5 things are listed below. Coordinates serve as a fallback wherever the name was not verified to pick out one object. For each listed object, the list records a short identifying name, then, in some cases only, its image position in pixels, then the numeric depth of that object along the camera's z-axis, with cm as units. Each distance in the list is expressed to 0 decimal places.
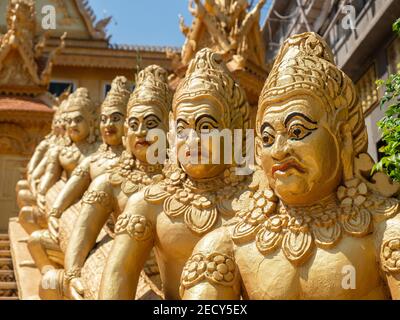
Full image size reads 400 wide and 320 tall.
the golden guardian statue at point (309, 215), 278
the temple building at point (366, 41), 1334
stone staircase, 702
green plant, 424
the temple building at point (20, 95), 1339
